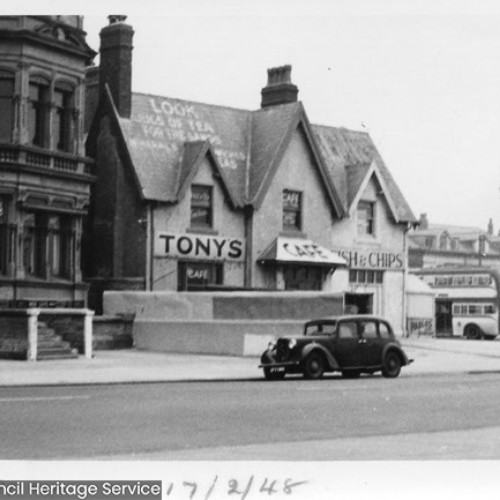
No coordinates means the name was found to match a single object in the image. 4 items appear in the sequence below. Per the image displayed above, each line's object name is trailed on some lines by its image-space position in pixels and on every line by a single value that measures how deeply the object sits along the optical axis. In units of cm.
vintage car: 2562
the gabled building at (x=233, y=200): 3706
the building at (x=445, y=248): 8788
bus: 5603
